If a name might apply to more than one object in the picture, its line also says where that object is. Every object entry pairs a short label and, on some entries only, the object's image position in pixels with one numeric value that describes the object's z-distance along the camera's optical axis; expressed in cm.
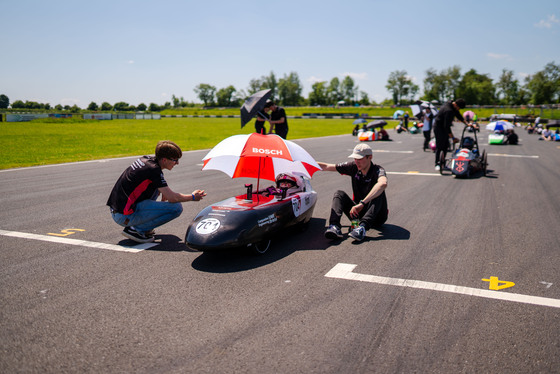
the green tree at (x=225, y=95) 17325
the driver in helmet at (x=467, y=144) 1184
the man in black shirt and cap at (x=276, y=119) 1097
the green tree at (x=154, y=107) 12734
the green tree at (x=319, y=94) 16075
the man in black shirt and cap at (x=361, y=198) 556
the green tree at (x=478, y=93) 11775
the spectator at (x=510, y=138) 2255
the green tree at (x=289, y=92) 15825
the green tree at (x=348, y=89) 15950
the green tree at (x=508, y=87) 11575
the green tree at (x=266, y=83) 15945
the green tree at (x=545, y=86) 9475
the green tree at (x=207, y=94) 17588
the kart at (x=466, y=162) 1082
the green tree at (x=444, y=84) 12644
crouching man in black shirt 518
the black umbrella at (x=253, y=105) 1023
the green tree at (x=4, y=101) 7185
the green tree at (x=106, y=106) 11548
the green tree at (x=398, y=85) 13800
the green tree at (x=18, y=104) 9514
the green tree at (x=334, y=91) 16012
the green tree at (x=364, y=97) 16012
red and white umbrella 516
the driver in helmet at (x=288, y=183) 595
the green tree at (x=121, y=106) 12362
